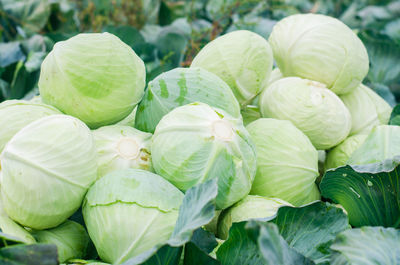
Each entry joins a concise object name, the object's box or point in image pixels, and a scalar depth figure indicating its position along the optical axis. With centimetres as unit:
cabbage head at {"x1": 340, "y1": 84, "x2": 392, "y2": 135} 191
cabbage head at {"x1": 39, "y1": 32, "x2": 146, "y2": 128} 133
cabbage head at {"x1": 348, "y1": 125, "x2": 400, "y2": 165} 145
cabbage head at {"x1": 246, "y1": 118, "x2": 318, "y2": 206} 146
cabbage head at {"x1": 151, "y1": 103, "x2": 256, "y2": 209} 117
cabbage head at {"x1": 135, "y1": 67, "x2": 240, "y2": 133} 141
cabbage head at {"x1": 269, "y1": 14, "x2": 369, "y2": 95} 182
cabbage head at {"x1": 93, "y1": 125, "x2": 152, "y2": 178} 129
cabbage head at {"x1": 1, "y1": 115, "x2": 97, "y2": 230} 107
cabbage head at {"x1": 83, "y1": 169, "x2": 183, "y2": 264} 107
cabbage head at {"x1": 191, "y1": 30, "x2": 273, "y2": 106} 164
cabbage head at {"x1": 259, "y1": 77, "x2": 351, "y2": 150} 166
